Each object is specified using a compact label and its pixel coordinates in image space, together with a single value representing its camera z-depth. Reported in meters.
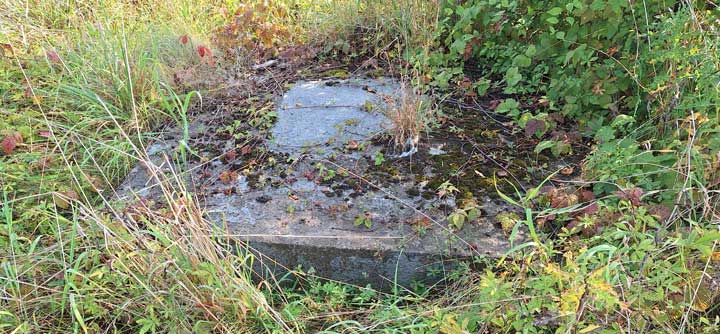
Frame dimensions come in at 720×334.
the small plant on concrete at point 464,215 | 1.93
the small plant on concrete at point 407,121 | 2.34
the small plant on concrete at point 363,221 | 1.98
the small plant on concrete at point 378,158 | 2.31
